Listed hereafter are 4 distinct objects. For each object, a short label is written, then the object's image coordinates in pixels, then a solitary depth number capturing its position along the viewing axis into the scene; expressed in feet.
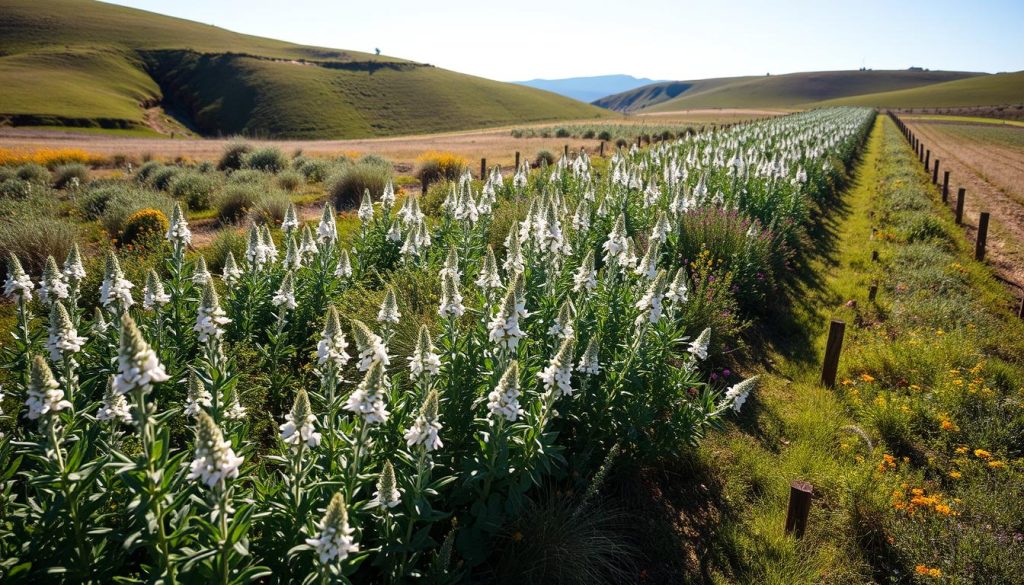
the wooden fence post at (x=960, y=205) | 49.26
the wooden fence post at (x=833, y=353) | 20.76
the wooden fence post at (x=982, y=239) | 37.65
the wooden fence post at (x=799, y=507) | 13.32
